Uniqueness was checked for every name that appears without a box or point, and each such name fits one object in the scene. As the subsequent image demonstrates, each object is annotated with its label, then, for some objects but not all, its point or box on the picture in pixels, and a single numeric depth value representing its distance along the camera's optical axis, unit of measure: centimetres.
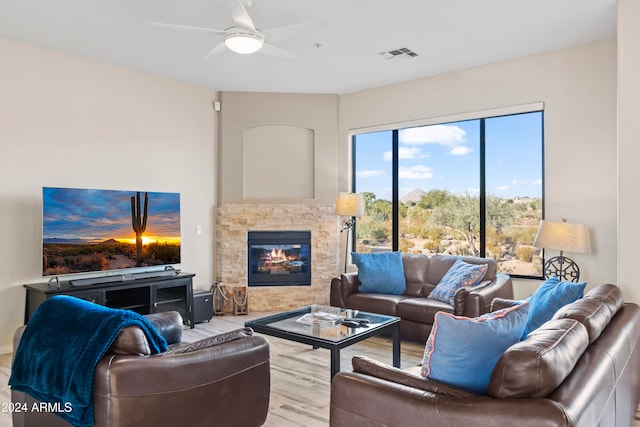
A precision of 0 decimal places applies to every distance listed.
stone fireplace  609
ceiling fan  322
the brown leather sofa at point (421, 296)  406
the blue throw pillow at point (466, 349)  171
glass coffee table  312
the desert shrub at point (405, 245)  581
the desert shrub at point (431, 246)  559
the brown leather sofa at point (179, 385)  193
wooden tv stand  425
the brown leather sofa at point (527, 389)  146
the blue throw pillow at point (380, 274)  491
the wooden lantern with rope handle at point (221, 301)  589
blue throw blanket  193
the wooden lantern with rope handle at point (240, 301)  587
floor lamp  571
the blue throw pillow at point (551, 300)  275
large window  496
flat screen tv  439
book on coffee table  359
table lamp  411
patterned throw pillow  442
